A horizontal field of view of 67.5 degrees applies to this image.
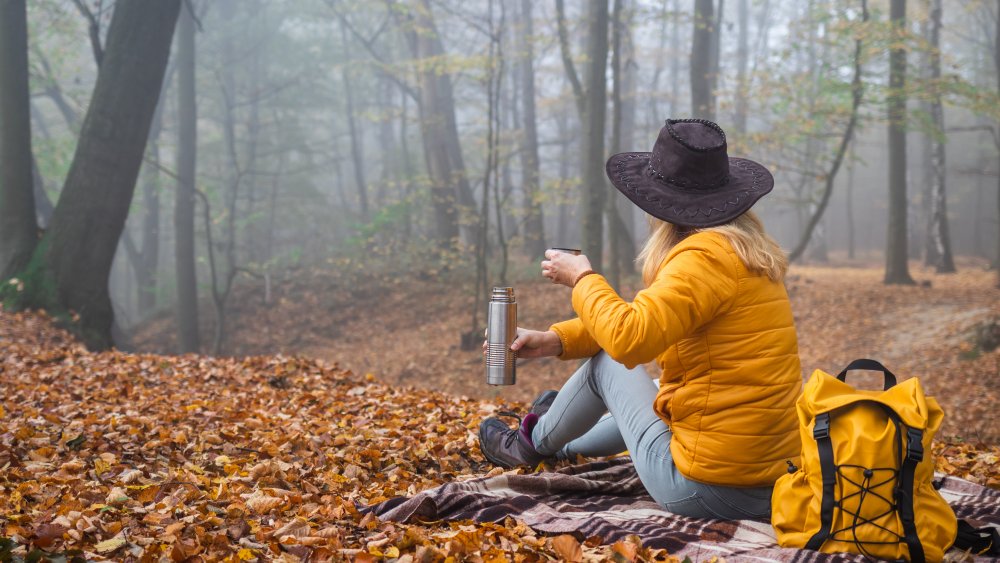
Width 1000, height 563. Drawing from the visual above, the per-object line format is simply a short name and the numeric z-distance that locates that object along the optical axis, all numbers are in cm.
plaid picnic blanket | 269
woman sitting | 259
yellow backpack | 245
